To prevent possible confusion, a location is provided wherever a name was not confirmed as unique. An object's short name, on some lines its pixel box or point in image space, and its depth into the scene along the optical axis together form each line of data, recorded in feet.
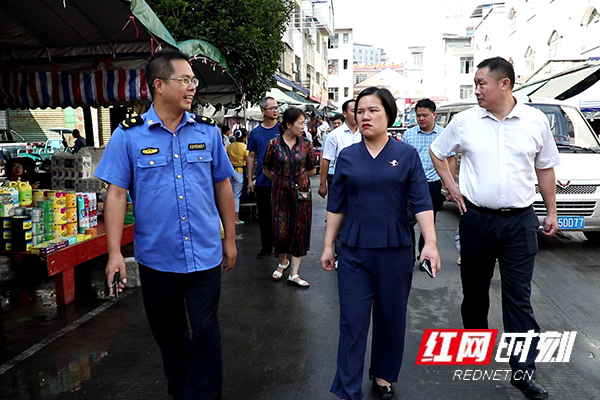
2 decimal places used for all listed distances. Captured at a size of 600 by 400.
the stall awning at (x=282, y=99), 50.77
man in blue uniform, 8.69
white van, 22.27
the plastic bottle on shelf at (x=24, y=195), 16.11
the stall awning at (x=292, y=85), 63.74
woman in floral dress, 18.11
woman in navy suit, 9.51
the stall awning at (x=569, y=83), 37.86
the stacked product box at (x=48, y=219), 15.96
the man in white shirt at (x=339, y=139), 19.20
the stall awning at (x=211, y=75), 21.13
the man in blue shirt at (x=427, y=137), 19.74
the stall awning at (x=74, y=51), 18.76
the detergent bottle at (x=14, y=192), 15.66
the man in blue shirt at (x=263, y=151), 20.59
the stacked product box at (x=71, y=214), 16.40
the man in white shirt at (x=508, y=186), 10.69
